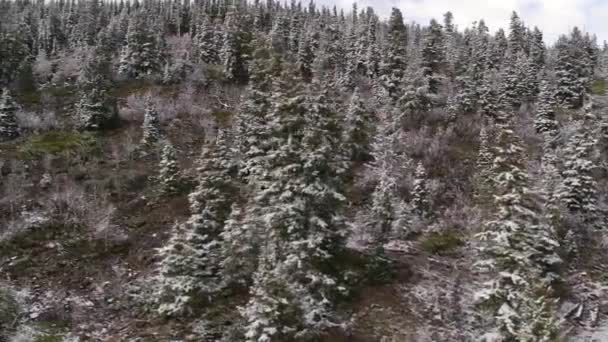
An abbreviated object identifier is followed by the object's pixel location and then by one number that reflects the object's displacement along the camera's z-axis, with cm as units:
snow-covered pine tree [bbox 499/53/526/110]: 5775
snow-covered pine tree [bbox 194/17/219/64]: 7388
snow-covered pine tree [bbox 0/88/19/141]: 4378
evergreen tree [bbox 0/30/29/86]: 5803
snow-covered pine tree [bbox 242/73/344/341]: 2123
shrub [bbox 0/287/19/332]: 2239
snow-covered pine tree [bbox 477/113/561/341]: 1933
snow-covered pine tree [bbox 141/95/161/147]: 4453
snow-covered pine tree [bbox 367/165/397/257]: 3042
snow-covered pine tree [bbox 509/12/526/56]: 8150
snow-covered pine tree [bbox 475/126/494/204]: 3746
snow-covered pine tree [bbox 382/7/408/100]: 5500
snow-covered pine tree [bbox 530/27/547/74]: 7392
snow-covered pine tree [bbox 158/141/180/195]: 3438
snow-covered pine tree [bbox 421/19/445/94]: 5578
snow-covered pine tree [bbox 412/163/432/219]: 3538
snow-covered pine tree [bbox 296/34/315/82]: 6246
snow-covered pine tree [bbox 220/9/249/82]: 6228
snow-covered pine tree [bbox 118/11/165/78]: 6450
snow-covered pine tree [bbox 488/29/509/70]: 7469
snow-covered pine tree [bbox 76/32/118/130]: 4734
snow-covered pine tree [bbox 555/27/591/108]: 6281
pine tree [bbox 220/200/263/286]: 2358
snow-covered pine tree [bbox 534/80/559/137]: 5162
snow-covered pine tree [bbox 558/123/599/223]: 3491
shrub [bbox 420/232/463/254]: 3228
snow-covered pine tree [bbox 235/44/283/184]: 2547
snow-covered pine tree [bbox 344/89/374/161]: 4063
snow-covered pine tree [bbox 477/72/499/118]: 5166
